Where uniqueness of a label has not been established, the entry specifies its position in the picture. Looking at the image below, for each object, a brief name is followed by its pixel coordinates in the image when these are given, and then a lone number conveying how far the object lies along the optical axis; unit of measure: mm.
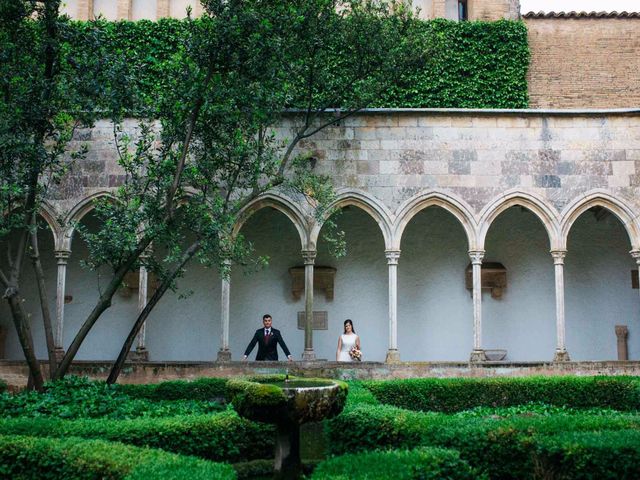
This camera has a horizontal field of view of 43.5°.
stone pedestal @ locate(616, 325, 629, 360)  16359
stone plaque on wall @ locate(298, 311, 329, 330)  16672
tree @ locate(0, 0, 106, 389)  10711
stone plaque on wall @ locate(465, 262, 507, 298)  16562
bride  13695
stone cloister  16531
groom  13766
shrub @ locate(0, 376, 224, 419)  9461
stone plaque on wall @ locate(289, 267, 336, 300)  16578
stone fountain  7031
